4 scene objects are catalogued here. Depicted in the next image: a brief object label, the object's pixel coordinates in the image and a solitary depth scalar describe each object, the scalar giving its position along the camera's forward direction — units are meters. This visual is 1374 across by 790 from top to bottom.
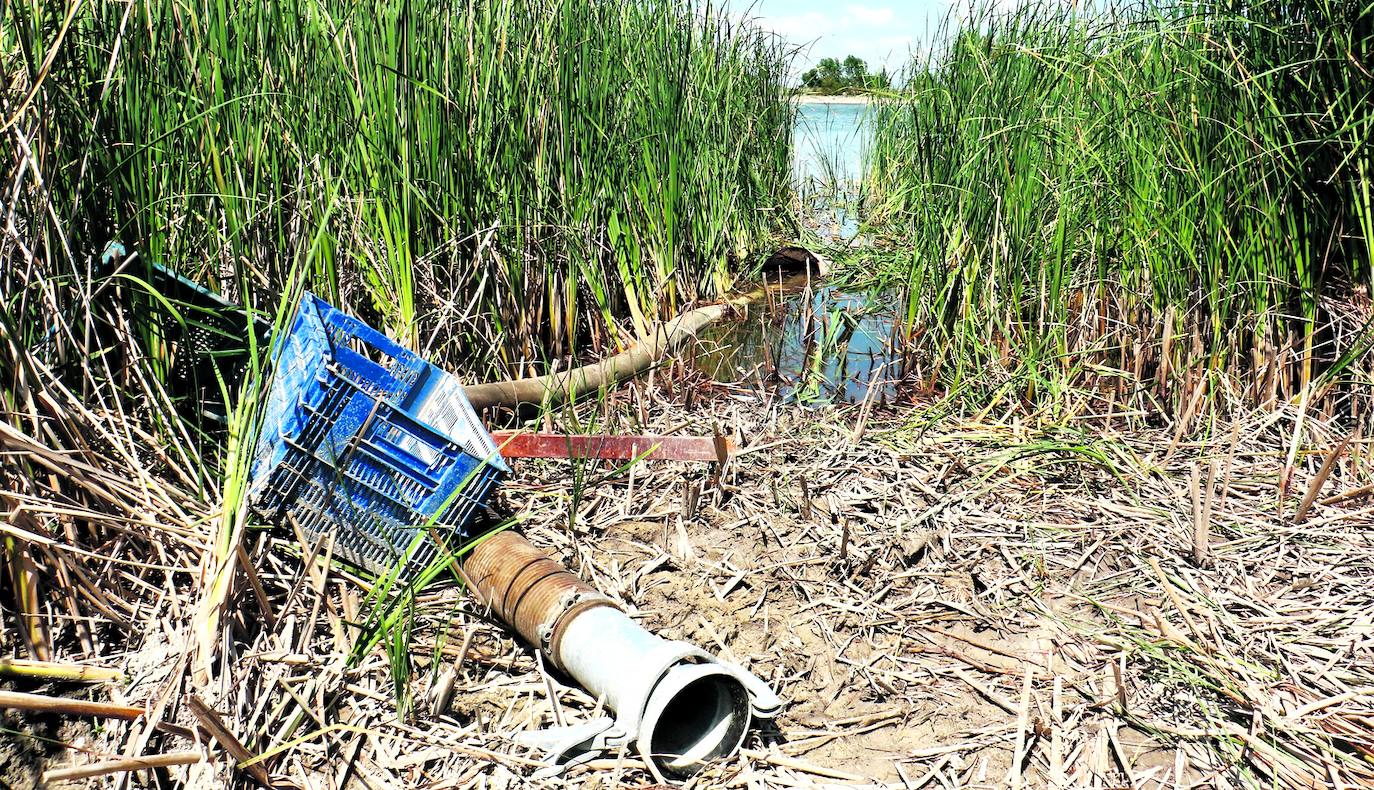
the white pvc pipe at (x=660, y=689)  1.92
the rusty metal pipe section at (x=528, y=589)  2.20
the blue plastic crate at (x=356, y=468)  2.30
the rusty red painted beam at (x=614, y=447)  2.99
